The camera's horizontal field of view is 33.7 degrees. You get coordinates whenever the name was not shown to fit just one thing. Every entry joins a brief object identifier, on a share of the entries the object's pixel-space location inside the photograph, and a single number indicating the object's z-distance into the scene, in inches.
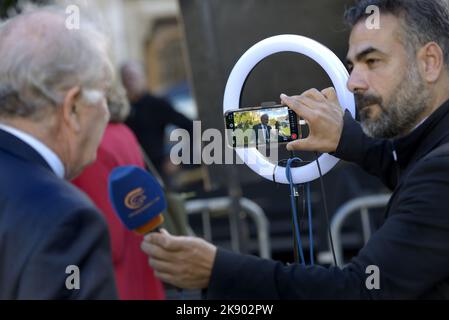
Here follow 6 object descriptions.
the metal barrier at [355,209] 193.3
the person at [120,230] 122.0
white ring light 72.9
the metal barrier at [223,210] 194.7
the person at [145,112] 218.2
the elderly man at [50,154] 59.6
